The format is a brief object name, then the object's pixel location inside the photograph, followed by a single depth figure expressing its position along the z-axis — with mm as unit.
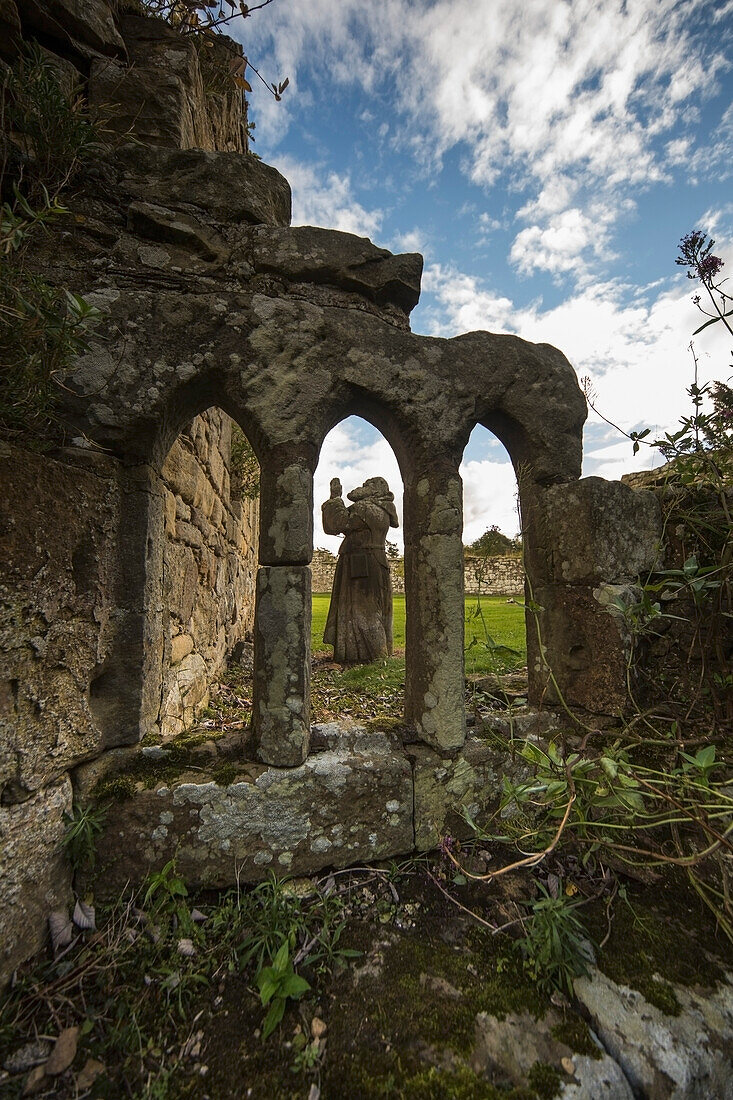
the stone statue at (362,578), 5273
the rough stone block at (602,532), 2178
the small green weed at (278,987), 1291
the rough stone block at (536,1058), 1164
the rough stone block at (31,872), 1393
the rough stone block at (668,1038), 1204
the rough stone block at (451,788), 1979
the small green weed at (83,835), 1611
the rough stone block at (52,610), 1461
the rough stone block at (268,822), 1715
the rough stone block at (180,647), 2567
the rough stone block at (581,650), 2109
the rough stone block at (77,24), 1953
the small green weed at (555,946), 1435
